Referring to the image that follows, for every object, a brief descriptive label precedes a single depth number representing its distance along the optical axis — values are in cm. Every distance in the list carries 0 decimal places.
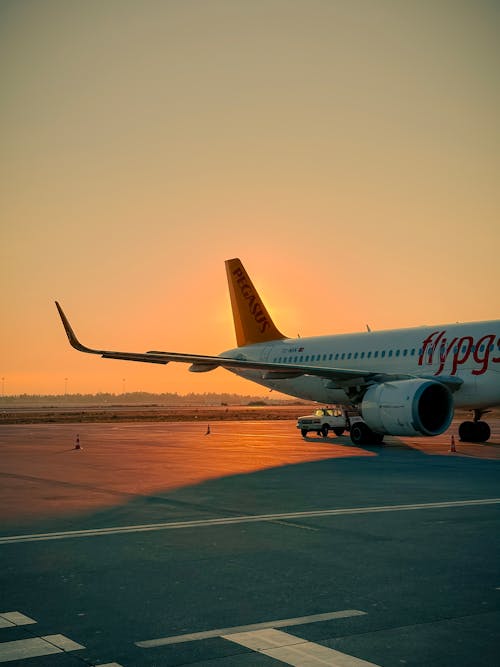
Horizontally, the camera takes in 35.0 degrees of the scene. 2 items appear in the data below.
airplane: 2452
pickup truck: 3338
